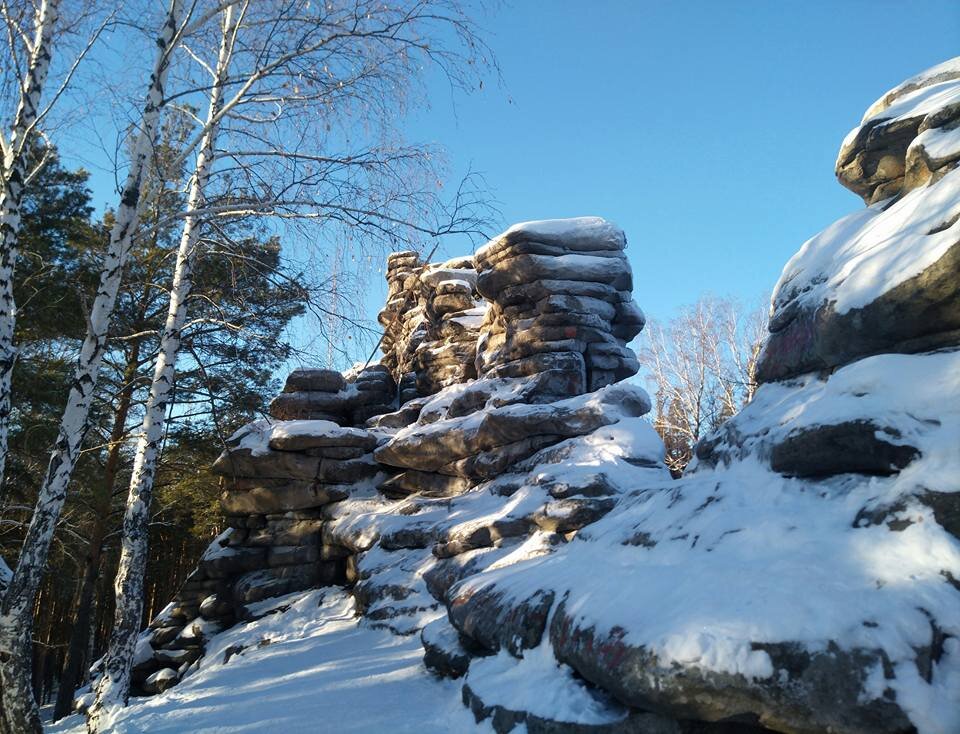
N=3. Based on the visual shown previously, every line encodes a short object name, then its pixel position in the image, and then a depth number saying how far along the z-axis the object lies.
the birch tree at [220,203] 6.94
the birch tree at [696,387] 26.44
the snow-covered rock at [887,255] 5.32
